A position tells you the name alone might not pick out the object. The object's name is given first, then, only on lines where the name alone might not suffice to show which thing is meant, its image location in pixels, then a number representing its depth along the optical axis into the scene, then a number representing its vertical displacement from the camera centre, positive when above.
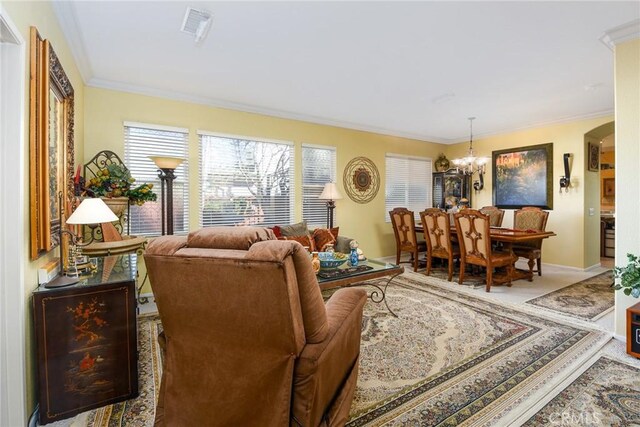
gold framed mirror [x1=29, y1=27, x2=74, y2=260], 1.63 +0.41
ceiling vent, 2.27 +1.51
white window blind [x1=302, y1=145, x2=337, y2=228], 5.09 +0.62
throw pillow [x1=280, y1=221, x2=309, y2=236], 4.31 -0.23
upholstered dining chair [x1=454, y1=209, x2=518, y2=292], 3.93 -0.45
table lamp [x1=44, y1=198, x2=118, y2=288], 1.82 +0.00
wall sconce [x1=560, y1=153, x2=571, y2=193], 5.09 +0.63
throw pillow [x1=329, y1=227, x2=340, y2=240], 4.62 -0.27
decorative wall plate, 5.56 +0.63
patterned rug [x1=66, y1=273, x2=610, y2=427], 1.73 -1.12
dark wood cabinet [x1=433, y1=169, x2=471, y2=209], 6.48 +0.54
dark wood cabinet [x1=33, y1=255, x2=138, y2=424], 1.62 -0.73
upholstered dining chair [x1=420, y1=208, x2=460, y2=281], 4.50 -0.37
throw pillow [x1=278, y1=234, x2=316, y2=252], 4.10 -0.36
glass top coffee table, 2.72 -0.58
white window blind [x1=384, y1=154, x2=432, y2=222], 6.18 +0.63
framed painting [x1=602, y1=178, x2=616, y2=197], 7.74 +0.62
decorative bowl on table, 3.03 -0.48
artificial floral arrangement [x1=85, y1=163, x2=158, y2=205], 3.01 +0.30
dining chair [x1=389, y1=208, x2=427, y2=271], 5.17 -0.37
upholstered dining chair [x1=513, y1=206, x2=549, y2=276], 4.59 -0.23
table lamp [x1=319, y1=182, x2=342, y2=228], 4.85 +0.33
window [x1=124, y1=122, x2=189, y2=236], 3.69 +0.60
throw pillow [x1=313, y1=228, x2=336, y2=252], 4.40 -0.36
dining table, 4.07 -0.35
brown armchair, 1.17 -0.50
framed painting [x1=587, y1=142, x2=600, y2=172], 5.06 +0.92
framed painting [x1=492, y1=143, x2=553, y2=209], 5.39 +0.65
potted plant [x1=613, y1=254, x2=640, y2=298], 2.22 -0.50
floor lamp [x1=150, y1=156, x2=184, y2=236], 3.37 +0.35
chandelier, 5.25 +0.90
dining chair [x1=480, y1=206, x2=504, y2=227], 5.45 -0.06
